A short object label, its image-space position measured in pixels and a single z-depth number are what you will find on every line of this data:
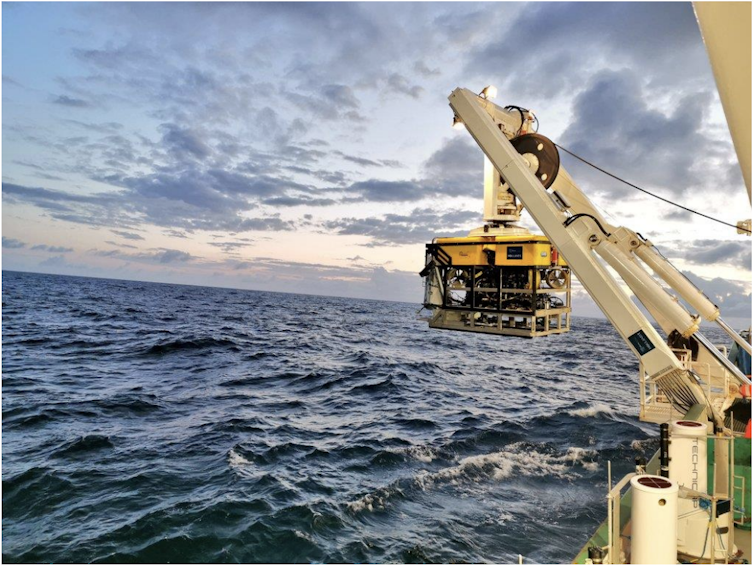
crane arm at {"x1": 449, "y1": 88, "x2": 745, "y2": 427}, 7.72
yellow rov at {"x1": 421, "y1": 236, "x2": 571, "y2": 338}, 9.73
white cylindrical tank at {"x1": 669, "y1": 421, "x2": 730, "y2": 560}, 6.15
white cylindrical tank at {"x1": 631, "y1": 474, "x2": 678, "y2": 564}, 4.91
